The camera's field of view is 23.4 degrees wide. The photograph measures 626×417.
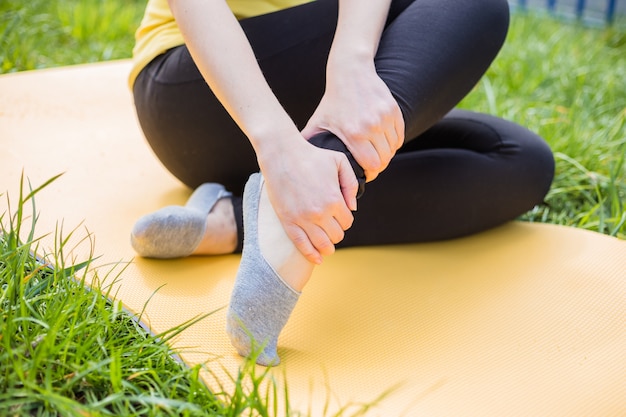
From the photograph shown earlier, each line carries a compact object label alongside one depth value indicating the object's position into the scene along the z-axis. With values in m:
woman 1.64
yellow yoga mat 1.64
